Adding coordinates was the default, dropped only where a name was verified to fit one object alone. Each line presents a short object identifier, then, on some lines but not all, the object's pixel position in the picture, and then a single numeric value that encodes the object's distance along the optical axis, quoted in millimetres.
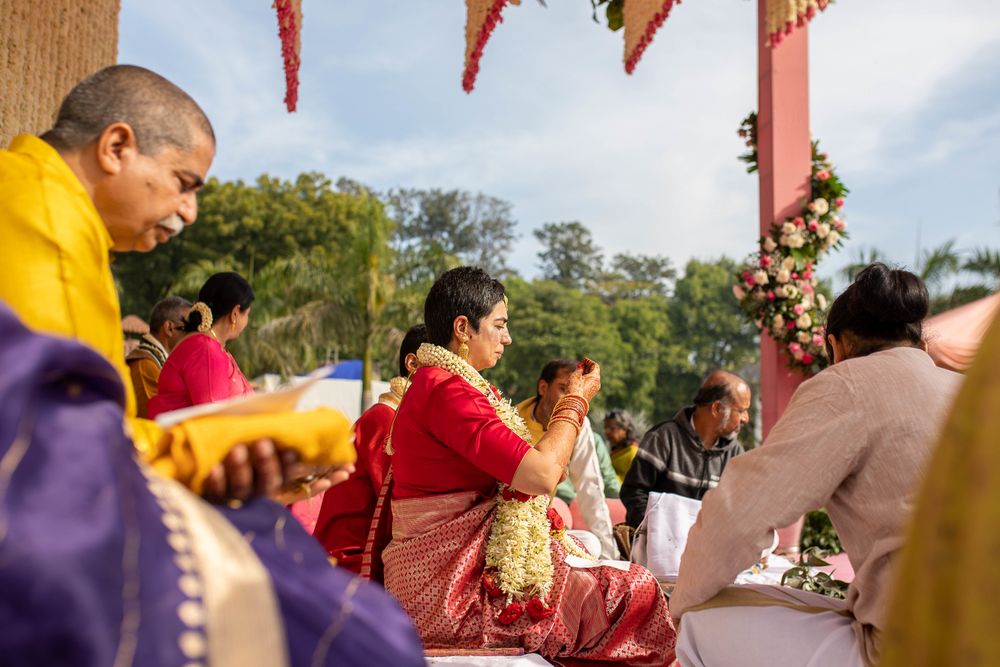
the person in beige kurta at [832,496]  2350
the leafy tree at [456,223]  63594
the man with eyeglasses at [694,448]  5059
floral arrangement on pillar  6953
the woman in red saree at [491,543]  2920
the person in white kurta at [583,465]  5398
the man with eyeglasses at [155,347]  5160
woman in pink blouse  4195
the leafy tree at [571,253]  65000
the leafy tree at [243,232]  32875
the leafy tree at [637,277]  62562
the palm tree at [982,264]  24141
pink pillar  7160
